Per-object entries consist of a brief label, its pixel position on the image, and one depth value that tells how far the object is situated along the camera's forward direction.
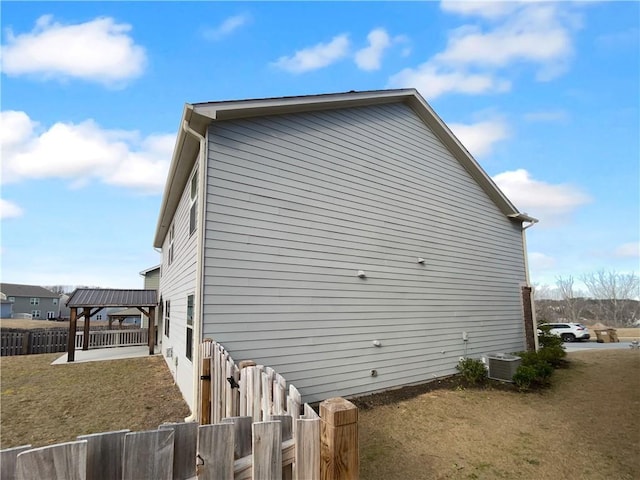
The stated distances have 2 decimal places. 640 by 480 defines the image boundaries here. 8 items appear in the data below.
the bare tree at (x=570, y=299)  44.12
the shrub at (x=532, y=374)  7.74
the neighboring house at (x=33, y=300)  49.19
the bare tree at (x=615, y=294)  42.34
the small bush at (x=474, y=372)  8.34
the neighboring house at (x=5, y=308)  43.12
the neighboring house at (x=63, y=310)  54.33
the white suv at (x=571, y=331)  22.83
